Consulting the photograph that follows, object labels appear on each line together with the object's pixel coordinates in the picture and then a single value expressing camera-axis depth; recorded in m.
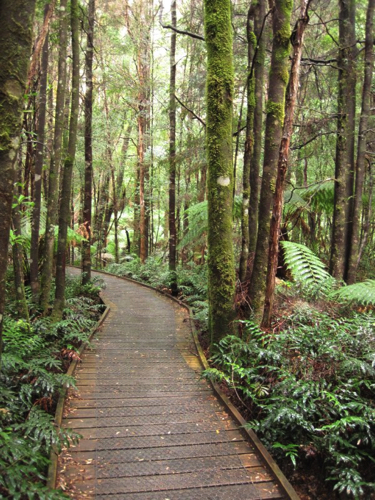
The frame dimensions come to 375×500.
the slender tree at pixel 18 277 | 6.35
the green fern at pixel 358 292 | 5.96
